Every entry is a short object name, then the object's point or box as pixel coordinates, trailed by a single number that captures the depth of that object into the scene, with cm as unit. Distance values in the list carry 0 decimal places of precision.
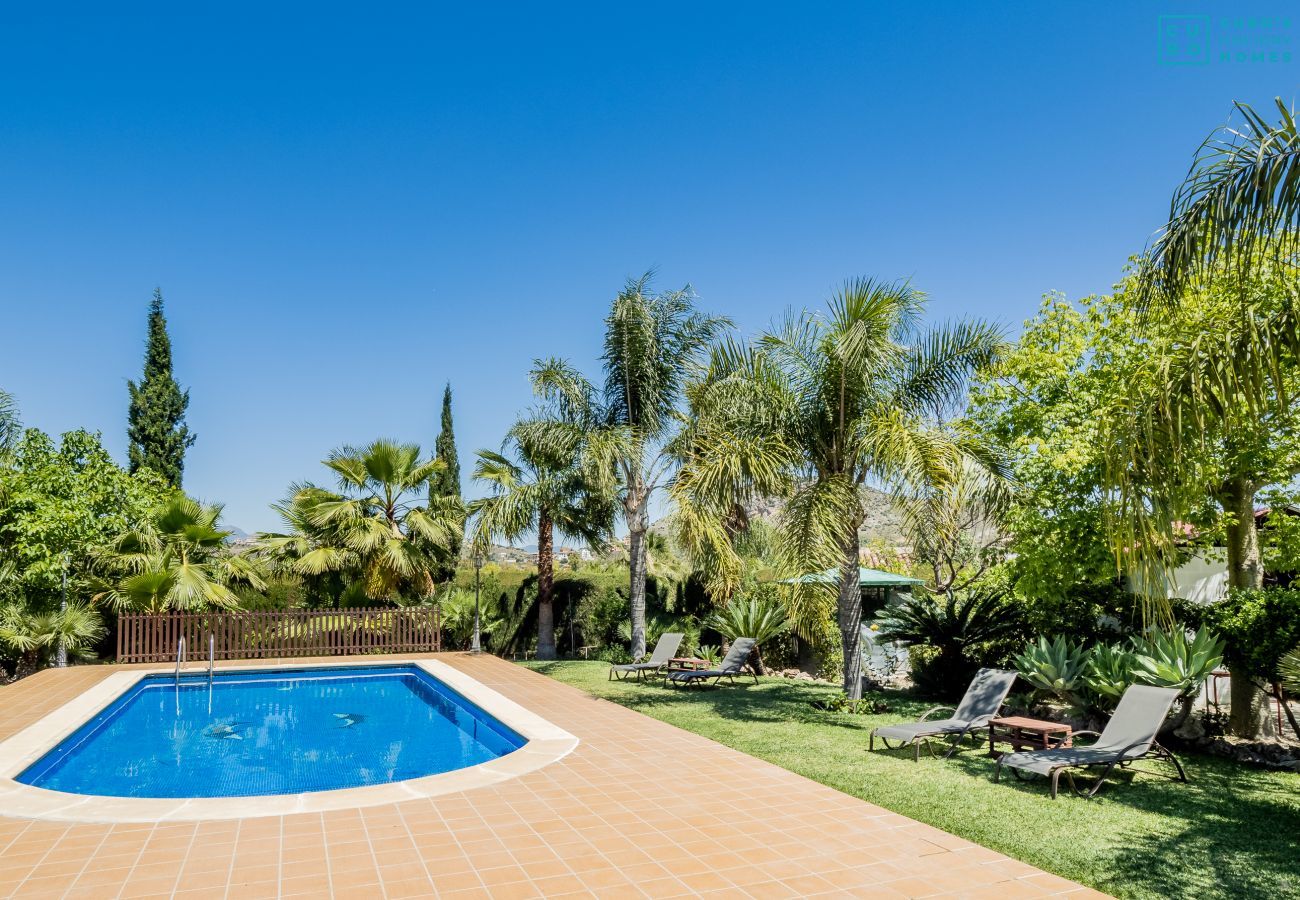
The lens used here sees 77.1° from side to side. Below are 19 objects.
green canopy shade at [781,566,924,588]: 1870
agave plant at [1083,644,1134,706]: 910
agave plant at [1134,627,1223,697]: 858
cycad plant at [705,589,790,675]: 1639
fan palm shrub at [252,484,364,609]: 1953
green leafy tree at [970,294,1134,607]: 1063
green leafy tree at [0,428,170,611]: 1470
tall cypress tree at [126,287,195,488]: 2460
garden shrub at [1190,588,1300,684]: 862
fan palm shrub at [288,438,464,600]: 1936
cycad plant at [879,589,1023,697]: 1236
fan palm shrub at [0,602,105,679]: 1489
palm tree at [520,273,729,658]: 1678
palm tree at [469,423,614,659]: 1784
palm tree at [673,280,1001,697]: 1090
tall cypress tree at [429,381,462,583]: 2779
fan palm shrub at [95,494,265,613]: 1705
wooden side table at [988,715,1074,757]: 830
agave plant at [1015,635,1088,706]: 977
